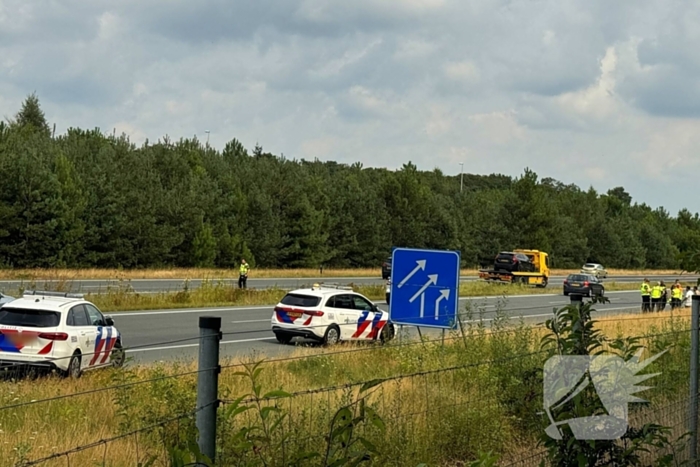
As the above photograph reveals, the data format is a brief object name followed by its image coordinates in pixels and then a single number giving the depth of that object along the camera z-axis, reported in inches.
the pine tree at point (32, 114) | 3809.1
